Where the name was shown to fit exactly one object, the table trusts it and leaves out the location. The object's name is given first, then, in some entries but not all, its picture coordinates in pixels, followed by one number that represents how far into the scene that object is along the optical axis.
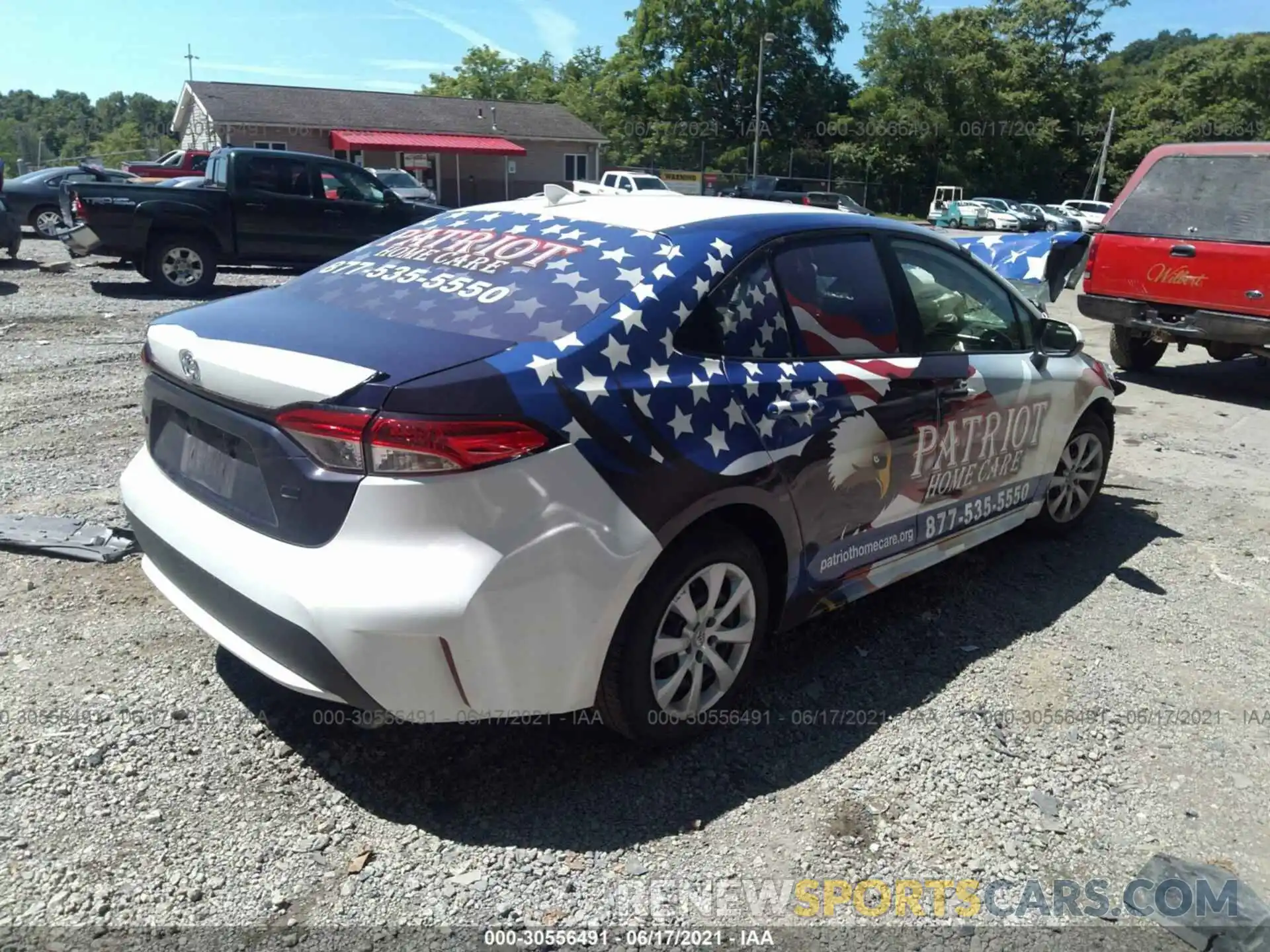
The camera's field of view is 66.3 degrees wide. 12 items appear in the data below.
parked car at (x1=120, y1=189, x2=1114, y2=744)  2.44
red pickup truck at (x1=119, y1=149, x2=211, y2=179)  22.91
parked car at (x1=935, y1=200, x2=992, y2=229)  40.09
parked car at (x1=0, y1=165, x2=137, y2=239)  17.20
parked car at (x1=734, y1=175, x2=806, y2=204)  39.19
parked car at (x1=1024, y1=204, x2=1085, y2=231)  38.56
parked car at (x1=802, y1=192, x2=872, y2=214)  35.22
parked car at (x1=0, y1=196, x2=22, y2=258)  13.22
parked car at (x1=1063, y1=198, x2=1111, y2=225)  43.78
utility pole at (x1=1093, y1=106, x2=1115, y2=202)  55.75
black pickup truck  11.25
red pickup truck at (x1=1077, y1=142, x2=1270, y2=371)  8.29
